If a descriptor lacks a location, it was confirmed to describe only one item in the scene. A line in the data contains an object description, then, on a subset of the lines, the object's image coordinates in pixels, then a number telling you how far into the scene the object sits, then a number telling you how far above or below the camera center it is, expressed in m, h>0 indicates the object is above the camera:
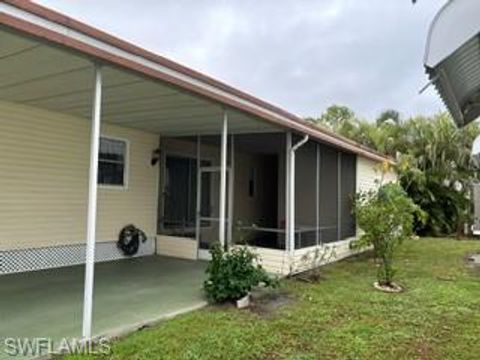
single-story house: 4.92 +0.98
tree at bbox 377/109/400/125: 22.21 +4.96
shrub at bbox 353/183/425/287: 8.48 -0.23
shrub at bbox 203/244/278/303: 6.58 -0.94
